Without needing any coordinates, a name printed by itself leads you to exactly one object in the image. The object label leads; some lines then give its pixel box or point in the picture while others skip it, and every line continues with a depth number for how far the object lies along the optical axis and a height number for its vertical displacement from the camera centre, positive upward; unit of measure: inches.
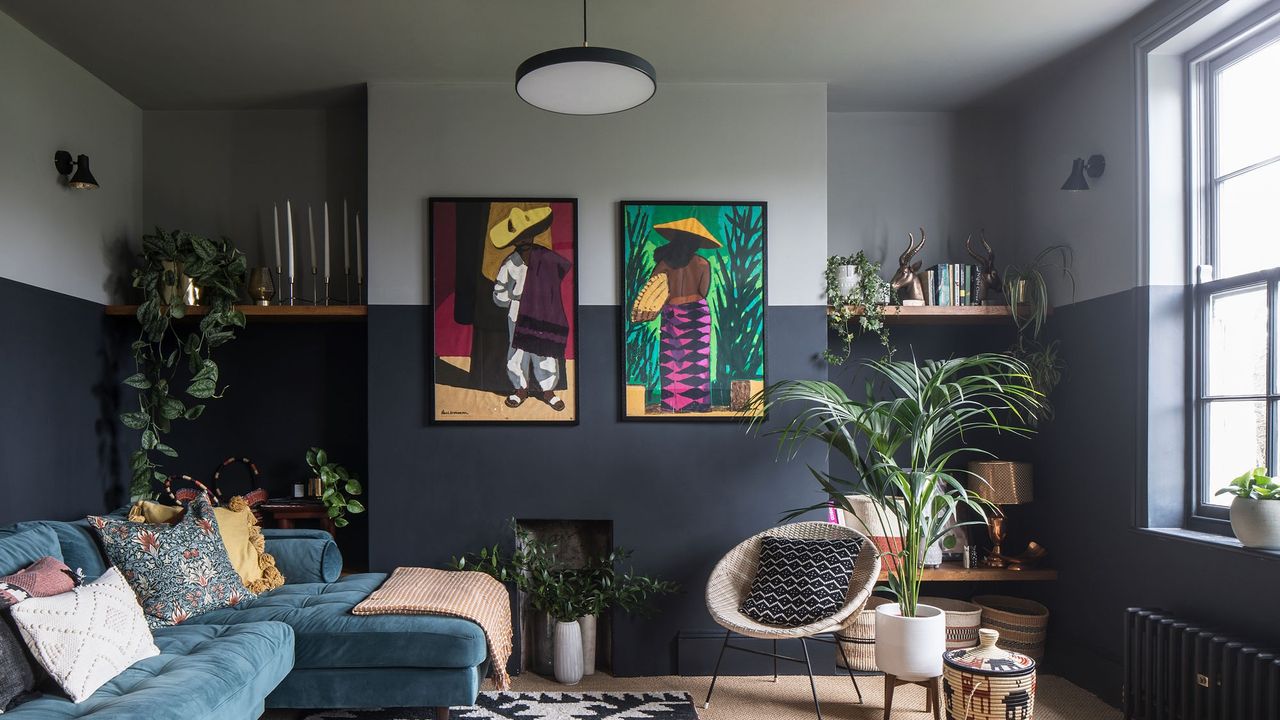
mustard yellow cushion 146.0 -31.6
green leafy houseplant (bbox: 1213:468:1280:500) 117.2 -17.2
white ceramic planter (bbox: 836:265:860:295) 171.5 +17.4
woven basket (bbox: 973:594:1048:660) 164.6 -52.1
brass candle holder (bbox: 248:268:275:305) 173.5 +15.9
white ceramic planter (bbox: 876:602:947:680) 136.7 -46.2
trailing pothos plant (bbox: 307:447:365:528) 170.4 -25.7
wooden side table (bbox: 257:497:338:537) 173.8 -30.8
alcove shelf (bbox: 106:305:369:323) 167.6 +10.4
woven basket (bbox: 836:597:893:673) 165.8 -55.3
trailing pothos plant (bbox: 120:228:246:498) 165.6 +9.0
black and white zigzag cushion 147.0 -39.0
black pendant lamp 115.9 +41.5
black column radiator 109.5 -43.6
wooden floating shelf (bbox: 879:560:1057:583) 167.6 -42.1
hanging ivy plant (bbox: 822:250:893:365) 169.6 +13.2
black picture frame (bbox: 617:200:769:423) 170.7 +11.5
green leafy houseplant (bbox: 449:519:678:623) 164.7 -44.0
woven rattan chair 139.2 -40.5
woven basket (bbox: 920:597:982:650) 165.8 -52.3
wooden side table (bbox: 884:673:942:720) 137.4 -54.7
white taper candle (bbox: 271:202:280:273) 176.2 +30.7
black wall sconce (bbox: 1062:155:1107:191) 157.5 +36.1
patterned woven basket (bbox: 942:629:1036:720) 121.3 -46.6
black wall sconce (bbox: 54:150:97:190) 155.0 +35.6
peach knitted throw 133.6 -39.5
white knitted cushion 98.5 -33.6
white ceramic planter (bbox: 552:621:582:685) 161.3 -55.8
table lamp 169.3 -25.0
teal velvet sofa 114.3 -41.9
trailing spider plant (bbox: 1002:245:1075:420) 167.6 +11.2
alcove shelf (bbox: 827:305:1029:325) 169.6 +10.2
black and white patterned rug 143.1 -60.7
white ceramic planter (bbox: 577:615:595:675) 167.8 -56.2
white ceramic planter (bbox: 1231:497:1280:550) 116.5 -22.1
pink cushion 100.3 -27.9
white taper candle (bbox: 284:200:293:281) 173.5 +30.7
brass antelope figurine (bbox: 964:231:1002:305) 176.7 +18.4
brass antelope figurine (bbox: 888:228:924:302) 173.9 +17.9
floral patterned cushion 127.5 -32.0
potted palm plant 137.8 -17.5
